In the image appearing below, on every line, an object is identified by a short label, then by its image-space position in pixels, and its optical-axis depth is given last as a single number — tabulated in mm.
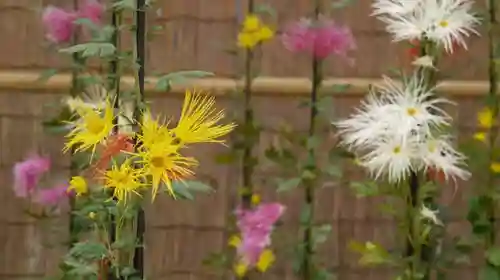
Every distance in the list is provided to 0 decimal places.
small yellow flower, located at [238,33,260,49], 3060
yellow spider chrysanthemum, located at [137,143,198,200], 2657
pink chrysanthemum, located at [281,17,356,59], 3013
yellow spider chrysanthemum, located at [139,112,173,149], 2659
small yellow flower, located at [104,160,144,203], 2662
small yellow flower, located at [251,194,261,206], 3091
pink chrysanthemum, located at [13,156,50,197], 3071
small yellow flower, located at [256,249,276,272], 3045
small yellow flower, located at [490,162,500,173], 3006
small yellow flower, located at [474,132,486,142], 3019
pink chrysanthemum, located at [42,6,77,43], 3031
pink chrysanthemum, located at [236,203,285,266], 3014
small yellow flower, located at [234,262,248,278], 3060
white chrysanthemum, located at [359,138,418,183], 2918
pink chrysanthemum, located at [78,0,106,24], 3005
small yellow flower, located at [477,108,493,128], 3007
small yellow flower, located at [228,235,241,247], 3058
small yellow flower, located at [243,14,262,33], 3055
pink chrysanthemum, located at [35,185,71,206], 3056
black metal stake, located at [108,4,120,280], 2748
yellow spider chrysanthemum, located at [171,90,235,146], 2662
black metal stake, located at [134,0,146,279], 2724
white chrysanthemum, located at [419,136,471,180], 2924
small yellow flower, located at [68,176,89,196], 2801
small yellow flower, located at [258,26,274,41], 3057
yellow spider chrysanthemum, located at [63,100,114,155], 2666
